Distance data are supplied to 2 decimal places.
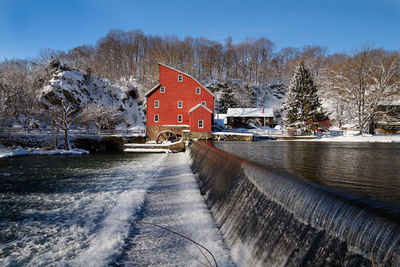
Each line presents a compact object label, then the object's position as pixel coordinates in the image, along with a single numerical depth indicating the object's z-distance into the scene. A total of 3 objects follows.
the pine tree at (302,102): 33.53
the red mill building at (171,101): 31.61
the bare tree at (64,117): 25.11
